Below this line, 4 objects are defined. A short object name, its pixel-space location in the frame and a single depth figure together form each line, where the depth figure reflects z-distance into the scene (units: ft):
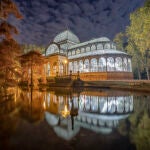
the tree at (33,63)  90.84
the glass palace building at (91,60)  109.19
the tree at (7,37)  27.53
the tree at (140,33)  74.88
